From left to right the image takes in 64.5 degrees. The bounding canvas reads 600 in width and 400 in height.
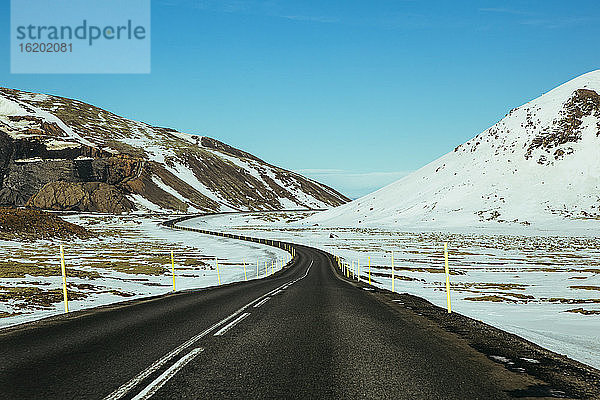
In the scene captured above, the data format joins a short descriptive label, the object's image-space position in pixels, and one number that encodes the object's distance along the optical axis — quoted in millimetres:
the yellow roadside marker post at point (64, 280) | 15450
